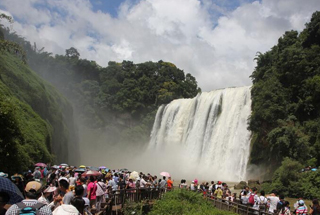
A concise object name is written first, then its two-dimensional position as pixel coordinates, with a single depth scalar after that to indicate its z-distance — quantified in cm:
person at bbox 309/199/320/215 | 783
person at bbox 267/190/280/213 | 1018
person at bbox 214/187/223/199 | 1443
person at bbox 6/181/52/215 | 379
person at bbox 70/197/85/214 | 501
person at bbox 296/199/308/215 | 884
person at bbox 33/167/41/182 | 1238
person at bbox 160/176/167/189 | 1493
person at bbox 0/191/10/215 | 390
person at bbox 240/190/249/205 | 1185
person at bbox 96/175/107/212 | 884
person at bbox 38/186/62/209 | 584
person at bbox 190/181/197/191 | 1575
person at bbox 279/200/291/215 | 947
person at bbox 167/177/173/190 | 1525
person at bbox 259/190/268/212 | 1097
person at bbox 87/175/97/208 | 876
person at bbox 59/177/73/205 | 595
